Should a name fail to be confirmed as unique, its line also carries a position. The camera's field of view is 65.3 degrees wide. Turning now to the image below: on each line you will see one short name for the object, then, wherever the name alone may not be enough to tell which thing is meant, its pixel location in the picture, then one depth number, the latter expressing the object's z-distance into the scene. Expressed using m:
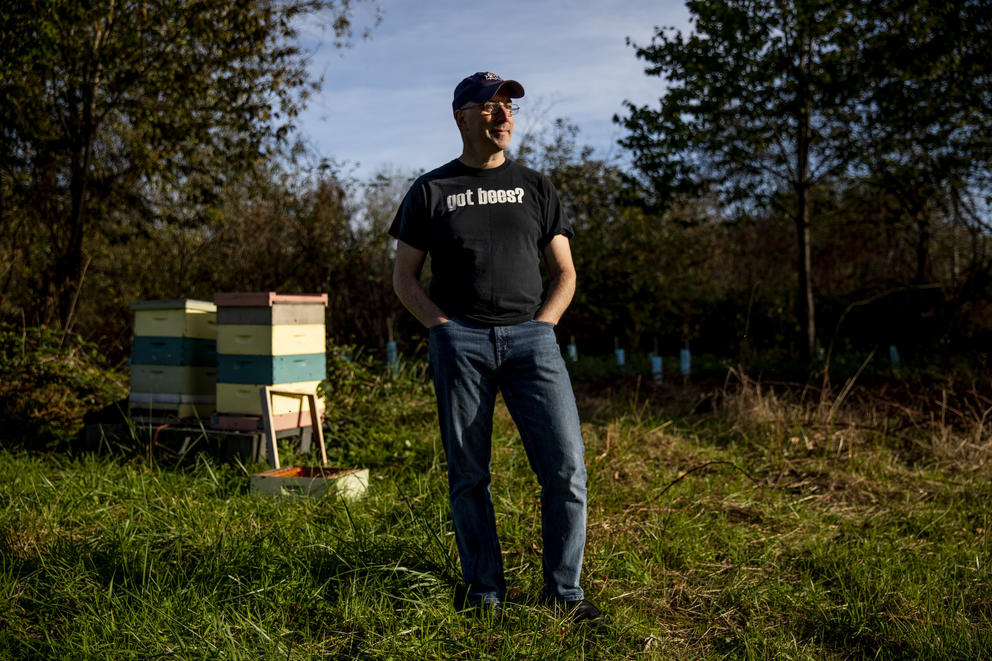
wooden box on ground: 4.39
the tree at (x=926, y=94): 9.30
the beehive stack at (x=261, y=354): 5.25
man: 2.85
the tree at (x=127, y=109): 8.96
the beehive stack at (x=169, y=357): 5.76
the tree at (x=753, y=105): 10.05
